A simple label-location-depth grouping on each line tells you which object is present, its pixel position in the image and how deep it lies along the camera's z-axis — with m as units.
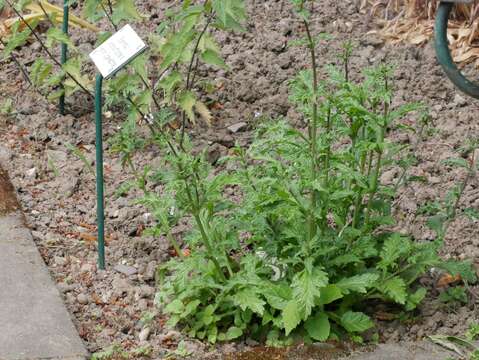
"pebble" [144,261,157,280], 4.11
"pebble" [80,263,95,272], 4.13
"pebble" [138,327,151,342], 3.75
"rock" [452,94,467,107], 4.92
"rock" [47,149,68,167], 4.92
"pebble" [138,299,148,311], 3.92
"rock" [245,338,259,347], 3.72
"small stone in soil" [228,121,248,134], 5.04
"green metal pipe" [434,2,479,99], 3.28
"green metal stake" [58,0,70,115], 5.15
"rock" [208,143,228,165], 4.86
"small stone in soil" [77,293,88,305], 3.91
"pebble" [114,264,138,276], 4.12
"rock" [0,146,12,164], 4.88
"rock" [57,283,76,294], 3.95
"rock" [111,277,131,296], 4.00
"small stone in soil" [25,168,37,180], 4.79
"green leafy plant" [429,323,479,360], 3.60
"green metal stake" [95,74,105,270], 4.04
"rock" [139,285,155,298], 4.00
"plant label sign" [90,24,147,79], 3.84
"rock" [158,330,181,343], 3.74
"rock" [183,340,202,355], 3.67
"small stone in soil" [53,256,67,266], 4.14
